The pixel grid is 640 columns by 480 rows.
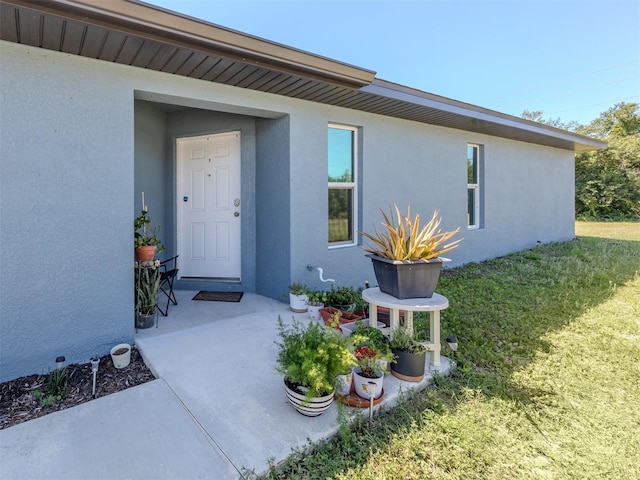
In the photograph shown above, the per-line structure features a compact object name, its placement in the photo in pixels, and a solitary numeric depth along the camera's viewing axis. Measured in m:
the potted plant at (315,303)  3.51
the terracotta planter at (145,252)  3.17
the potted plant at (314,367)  1.79
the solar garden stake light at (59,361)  2.34
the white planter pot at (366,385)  2.02
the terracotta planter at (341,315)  3.25
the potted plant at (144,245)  3.18
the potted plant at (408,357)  2.29
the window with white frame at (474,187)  6.52
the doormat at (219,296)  4.13
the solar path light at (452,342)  2.78
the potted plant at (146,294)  3.13
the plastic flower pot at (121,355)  2.50
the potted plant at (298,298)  3.63
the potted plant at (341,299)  3.62
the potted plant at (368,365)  2.03
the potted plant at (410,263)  2.45
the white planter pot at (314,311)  3.50
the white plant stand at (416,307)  2.37
